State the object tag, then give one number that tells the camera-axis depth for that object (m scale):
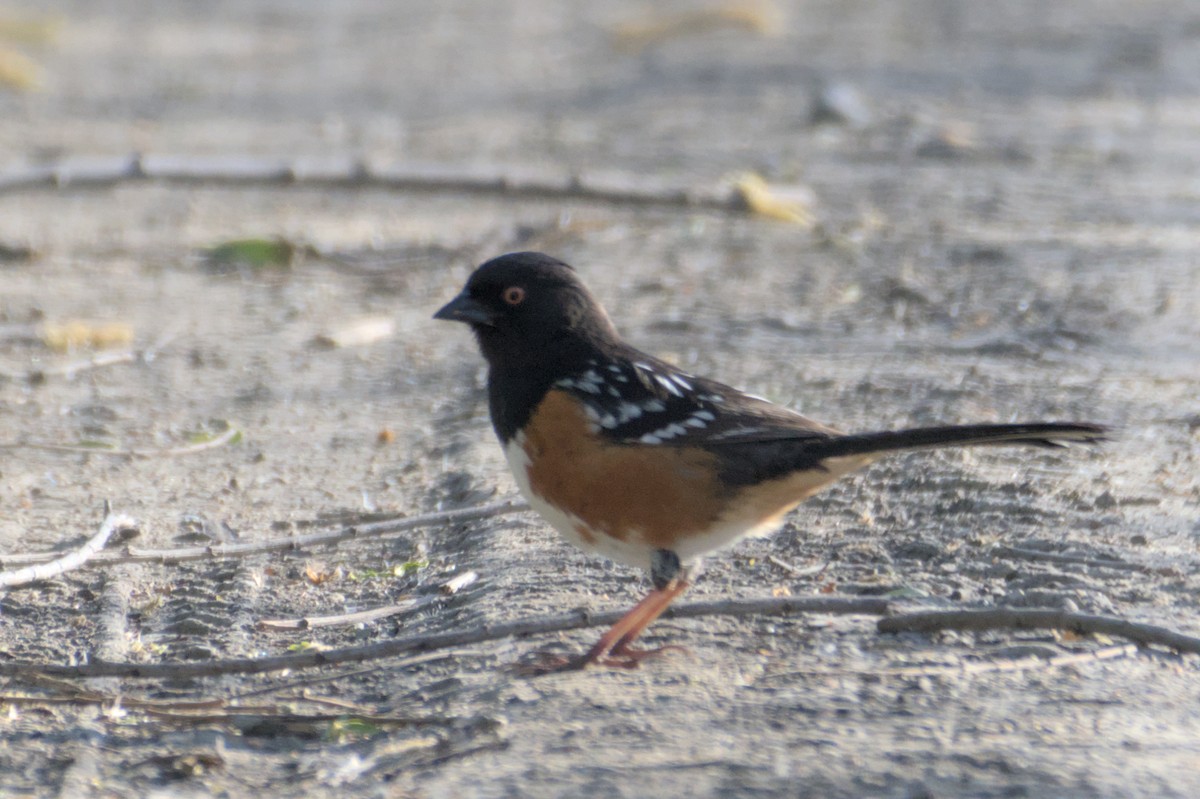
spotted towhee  6.83
